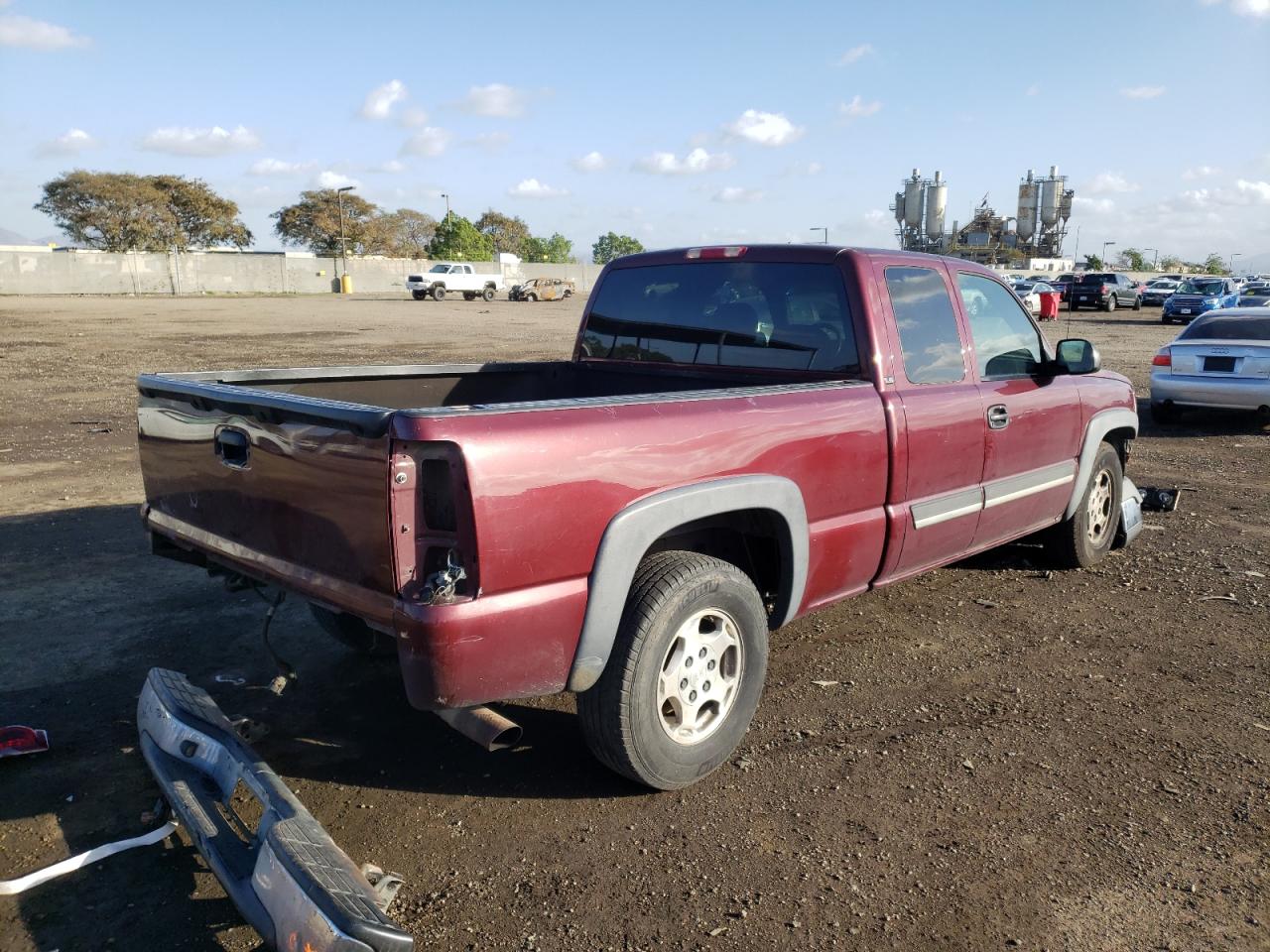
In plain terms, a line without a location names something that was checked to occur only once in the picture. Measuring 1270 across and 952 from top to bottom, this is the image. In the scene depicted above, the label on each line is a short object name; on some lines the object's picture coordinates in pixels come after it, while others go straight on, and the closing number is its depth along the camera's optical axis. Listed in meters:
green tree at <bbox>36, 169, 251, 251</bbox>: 71.81
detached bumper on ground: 2.21
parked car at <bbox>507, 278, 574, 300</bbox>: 53.94
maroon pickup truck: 2.72
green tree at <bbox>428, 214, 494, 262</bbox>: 90.88
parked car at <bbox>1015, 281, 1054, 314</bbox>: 34.63
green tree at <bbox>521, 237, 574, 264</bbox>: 123.43
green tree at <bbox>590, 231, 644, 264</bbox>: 149.75
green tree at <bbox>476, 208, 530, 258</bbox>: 119.50
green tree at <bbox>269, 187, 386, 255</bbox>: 91.00
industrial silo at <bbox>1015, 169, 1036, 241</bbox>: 99.00
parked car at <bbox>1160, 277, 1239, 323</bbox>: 35.02
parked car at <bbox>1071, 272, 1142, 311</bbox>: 44.31
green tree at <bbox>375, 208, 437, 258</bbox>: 95.31
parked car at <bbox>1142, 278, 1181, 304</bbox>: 48.81
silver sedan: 11.23
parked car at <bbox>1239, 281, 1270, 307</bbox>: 28.61
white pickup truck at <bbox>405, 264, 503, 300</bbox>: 51.06
